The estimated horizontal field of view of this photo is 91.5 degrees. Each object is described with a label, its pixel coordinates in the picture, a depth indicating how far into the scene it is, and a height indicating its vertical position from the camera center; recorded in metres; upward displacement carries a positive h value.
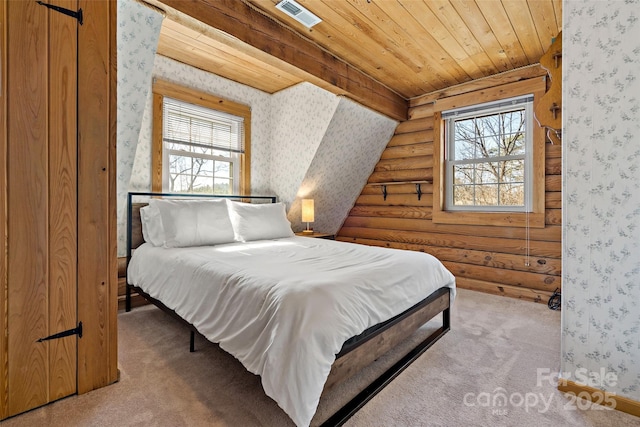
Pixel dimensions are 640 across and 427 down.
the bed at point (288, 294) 1.34 -0.48
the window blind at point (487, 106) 3.29 +1.16
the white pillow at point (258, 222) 3.18 -0.13
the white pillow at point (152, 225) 2.74 -0.15
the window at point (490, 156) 3.38 +0.61
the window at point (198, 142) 3.22 +0.76
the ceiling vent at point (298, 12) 2.22 +1.46
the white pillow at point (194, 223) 2.68 -0.12
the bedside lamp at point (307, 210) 4.01 -0.01
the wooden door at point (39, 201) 1.44 +0.04
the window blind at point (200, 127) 3.30 +0.94
